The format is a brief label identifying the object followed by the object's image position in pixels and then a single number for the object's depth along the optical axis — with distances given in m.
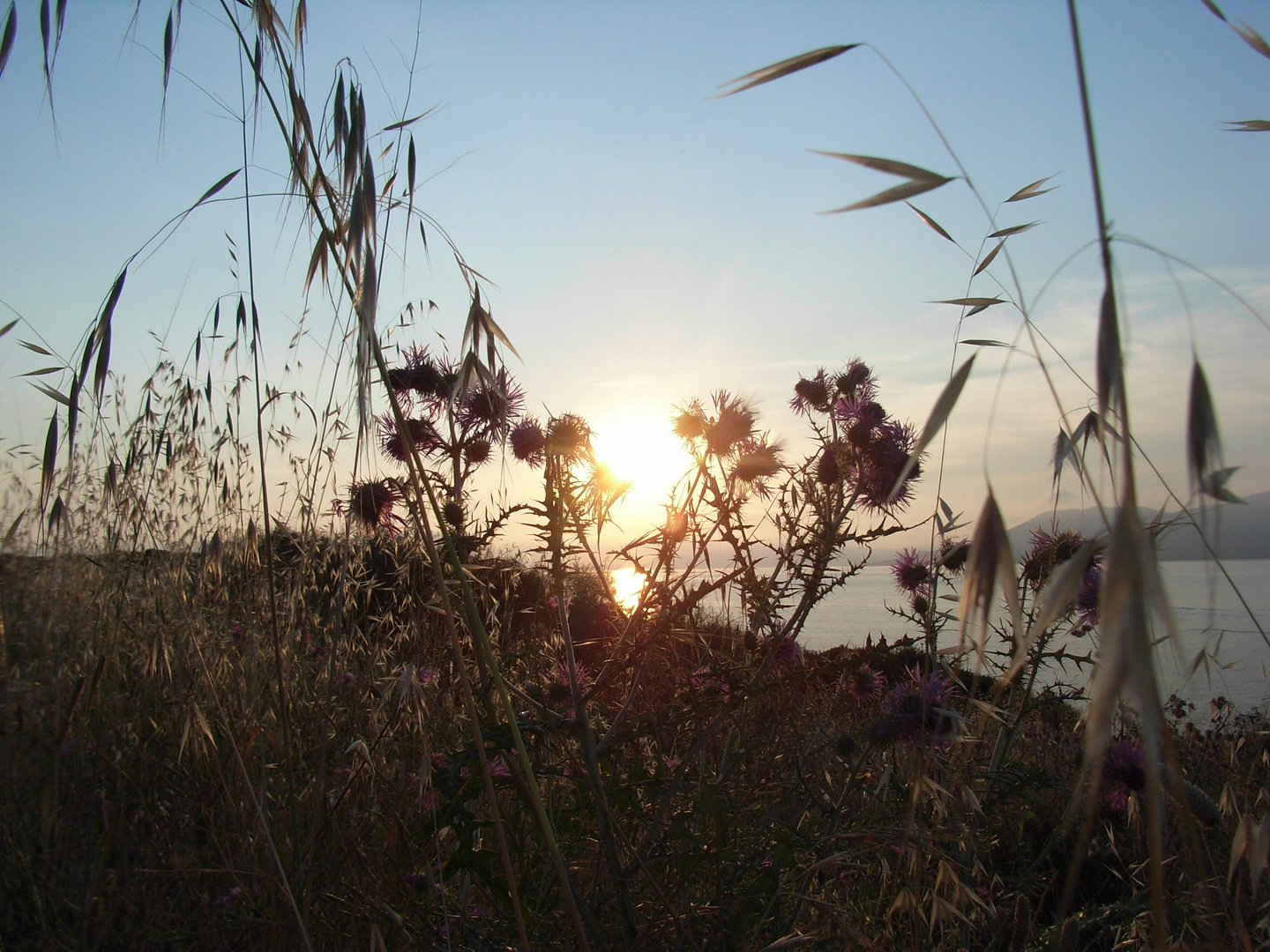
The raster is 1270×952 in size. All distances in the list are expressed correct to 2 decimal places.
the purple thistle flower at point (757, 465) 2.18
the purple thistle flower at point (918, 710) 1.82
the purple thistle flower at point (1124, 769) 1.68
